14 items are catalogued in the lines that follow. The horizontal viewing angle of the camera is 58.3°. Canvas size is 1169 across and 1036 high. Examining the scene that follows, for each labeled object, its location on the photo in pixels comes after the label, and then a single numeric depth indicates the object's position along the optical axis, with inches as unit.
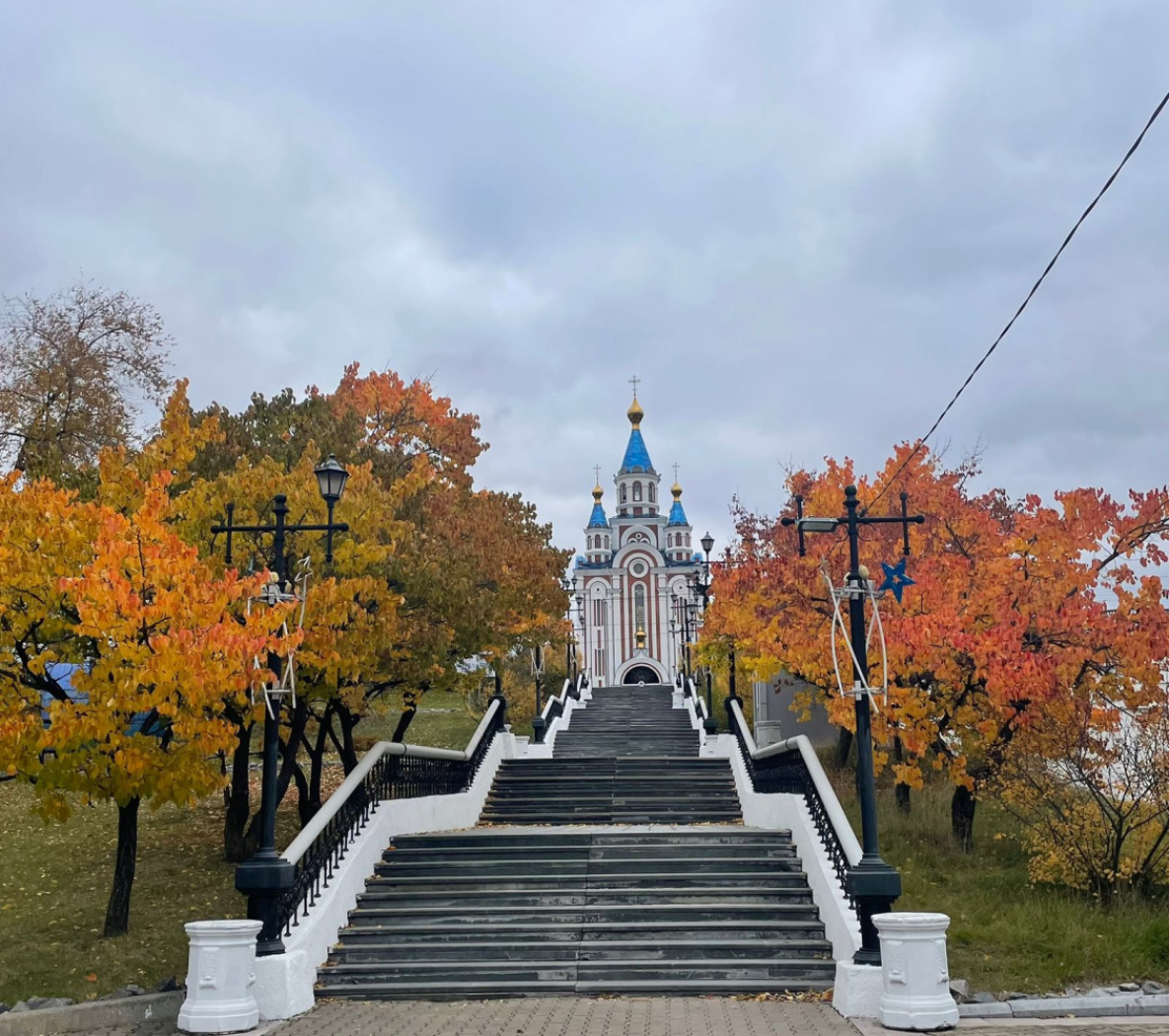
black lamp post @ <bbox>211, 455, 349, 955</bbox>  378.3
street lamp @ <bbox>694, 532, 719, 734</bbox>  956.0
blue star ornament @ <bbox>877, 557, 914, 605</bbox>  406.0
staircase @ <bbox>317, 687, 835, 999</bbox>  398.0
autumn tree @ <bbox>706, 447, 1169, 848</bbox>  526.0
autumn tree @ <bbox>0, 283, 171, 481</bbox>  826.2
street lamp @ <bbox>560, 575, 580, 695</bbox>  1451.8
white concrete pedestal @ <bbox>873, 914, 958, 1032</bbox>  335.0
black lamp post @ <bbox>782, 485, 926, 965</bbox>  368.2
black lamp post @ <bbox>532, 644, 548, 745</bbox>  957.4
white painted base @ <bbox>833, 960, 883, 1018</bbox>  354.0
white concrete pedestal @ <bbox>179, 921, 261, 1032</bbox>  349.1
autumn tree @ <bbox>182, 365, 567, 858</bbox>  507.8
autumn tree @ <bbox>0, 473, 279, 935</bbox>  379.2
